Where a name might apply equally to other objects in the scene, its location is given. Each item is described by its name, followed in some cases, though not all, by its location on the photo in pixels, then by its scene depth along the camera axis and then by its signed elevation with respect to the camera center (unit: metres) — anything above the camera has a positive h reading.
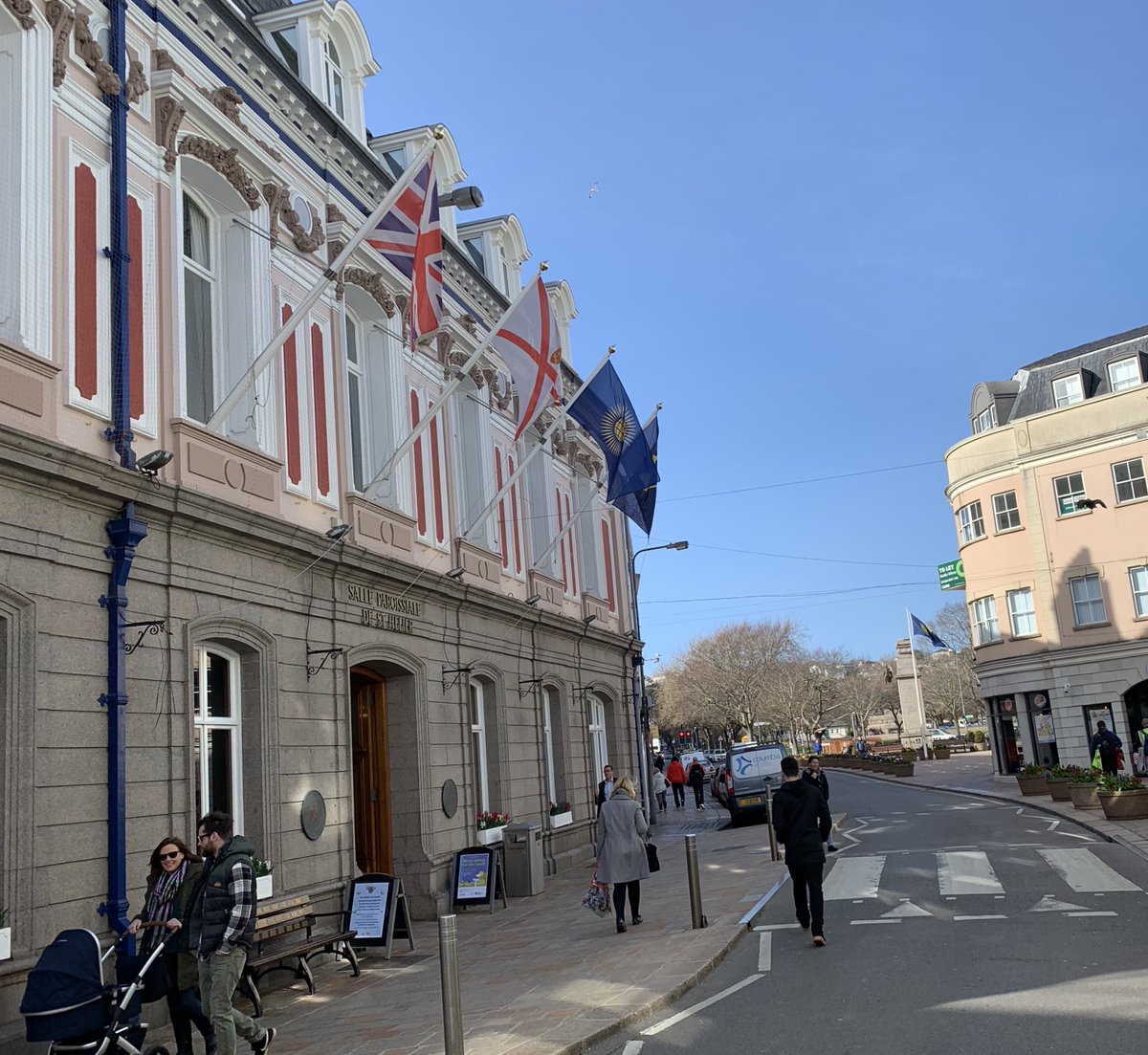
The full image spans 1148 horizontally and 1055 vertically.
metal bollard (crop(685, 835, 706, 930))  11.97 -1.40
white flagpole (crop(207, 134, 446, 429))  11.64 +4.43
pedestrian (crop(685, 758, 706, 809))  38.09 -0.98
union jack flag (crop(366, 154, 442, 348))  12.78 +5.90
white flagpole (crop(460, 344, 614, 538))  17.23 +4.41
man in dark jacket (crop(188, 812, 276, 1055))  7.66 -0.90
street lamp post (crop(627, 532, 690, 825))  31.02 +0.92
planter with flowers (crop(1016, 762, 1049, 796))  28.44 -1.36
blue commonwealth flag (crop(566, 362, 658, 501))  19.09 +5.50
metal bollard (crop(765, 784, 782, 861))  18.05 -1.45
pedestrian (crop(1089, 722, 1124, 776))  27.92 -0.76
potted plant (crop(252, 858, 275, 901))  11.66 -0.91
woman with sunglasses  8.05 -0.85
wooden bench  10.48 -1.51
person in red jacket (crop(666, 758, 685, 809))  42.34 -0.92
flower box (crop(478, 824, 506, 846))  18.09 -1.03
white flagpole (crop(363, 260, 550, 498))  14.39 +4.73
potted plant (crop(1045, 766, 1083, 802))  25.73 -1.34
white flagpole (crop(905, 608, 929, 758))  64.38 +0.33
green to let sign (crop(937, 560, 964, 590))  59.88 +8.24
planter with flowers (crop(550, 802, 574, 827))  21.95 -0.97
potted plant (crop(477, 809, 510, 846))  18.18 -0.90
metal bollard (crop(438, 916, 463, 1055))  6.63 -1.23
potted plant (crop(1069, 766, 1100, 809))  22.95 -1.39
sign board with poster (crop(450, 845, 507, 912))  15.83 -1.43
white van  27.92 -0.69
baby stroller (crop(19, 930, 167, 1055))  6.94 -1.17
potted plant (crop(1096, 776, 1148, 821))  20.05 -1.45
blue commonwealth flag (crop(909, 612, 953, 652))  49.59 +4.19
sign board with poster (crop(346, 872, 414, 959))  12.53 -1.40
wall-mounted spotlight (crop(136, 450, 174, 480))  10.38 +2.96
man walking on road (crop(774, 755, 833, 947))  11.03 -0.87
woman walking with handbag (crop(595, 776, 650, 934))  12.61 -0.97
